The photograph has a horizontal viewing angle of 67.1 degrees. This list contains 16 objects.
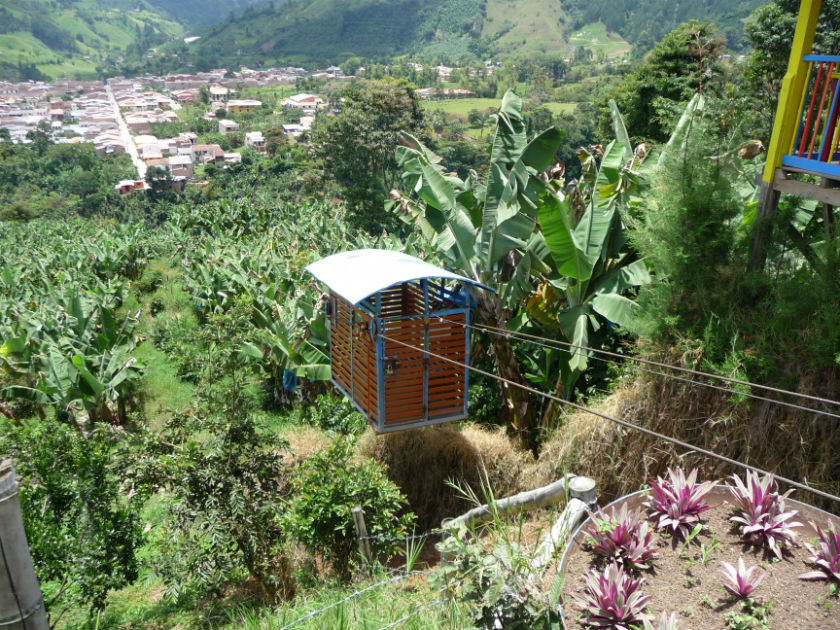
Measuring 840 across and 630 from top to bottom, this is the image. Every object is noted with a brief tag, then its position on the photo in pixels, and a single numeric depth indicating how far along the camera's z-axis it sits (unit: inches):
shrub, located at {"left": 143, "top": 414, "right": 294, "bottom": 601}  215.9
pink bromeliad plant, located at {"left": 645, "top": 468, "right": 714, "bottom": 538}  175.8
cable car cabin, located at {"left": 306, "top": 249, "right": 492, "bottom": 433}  278.4
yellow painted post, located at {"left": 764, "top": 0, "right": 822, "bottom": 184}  221.5
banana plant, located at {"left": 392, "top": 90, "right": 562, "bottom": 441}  304.3
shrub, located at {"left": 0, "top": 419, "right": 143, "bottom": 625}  209.0
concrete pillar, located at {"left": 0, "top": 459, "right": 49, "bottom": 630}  87.6
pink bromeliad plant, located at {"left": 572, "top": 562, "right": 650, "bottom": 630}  145.6
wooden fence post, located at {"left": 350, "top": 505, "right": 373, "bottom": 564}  233.9
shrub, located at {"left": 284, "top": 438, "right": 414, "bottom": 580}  249.8
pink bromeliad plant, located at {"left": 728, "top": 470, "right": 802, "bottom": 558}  167.2
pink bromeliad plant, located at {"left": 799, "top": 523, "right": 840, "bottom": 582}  153.5
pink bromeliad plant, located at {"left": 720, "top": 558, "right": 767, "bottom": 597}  150.1
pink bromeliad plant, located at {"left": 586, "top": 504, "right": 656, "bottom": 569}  163.9
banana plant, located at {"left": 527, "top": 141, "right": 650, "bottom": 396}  291.0
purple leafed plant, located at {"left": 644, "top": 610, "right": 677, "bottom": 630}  130.7
